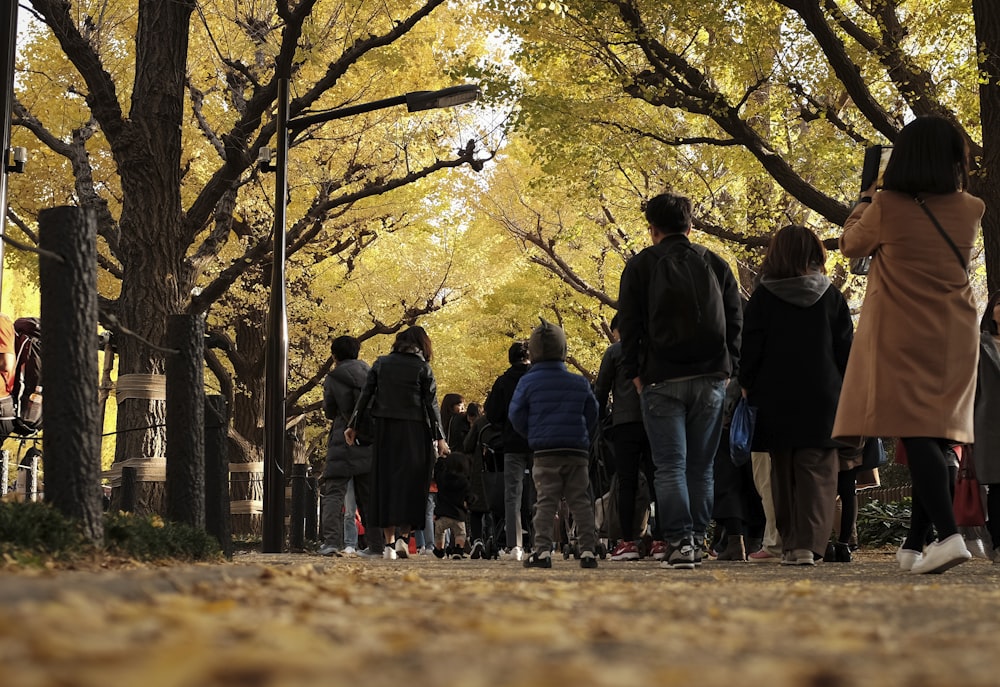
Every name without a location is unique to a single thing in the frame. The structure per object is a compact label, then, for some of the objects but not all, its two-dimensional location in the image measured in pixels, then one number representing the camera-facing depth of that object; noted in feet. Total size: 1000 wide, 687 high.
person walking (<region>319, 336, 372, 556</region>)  37.29
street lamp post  40.40
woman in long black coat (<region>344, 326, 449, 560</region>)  35.24
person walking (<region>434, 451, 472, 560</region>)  41.27
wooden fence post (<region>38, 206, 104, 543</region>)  18.25
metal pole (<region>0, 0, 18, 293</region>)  26.17
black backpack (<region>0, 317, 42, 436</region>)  33.60
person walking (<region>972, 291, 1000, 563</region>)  26.43
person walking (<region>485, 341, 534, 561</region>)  32.78
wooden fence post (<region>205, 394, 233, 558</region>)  26.27
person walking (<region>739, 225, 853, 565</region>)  24.03
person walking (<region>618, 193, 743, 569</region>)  23.67
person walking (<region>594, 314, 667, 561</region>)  29.91
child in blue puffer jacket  26.45
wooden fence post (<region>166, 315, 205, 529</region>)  23.48
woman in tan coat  20.42
